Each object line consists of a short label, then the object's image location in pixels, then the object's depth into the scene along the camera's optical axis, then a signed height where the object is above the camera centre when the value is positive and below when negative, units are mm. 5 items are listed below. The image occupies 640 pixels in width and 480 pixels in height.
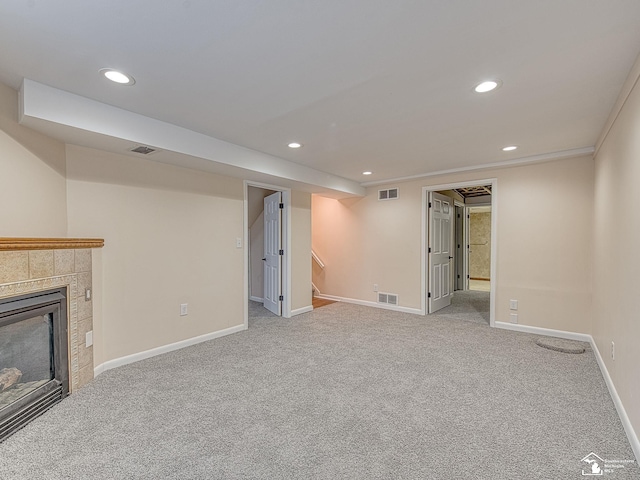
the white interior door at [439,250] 5250 -231
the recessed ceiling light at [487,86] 2125 +1046
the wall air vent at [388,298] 5498 -1091
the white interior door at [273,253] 5102 -274
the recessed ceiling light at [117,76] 2010 +1062
